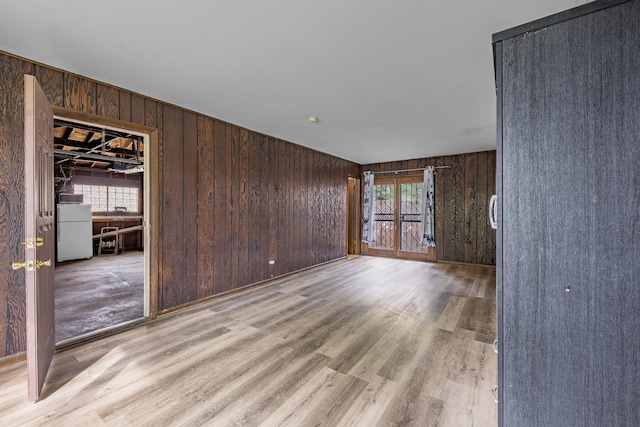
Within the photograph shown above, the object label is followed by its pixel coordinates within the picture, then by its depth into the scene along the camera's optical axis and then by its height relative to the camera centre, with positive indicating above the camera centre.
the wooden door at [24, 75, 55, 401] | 1.65 -0.16
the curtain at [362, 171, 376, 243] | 6.80 +0.02
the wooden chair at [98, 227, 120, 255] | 7.07 -0.78
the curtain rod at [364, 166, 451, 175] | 5.93 +0.96
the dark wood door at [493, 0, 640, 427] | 0.83 -0.02
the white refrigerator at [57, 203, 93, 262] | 5.92 -0.42
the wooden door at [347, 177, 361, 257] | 7.11 -0.18
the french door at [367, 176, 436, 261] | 6.36 -0.17
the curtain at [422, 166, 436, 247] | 5.98 +0.04
